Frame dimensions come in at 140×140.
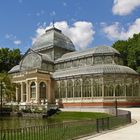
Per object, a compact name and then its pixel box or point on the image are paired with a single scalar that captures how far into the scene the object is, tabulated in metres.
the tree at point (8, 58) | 47.74
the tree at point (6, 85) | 30.63
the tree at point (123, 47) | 40.25
